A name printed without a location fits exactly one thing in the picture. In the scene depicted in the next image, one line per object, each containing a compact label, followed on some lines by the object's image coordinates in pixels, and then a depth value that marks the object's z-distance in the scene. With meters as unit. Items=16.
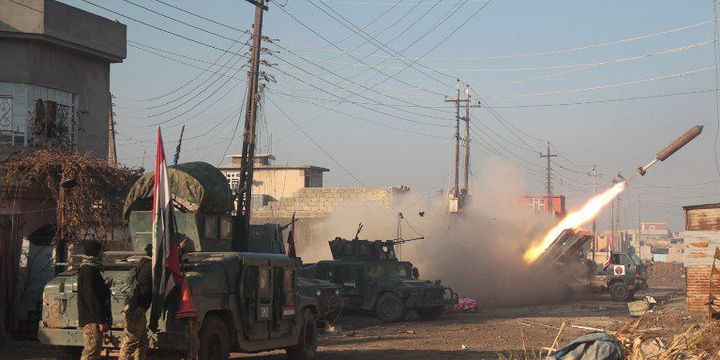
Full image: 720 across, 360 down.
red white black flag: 11.66
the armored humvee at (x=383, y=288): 26.14
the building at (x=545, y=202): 91.81
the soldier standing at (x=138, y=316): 11.38
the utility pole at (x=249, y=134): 25.31
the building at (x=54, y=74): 23.86
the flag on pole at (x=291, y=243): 26.19
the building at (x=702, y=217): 29.45
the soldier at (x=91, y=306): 11.27
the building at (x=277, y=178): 61.47
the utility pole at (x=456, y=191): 49.29
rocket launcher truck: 38.41
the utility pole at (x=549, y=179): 69.12
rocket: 29.55
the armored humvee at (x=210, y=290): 12.37
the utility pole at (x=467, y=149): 51.71
